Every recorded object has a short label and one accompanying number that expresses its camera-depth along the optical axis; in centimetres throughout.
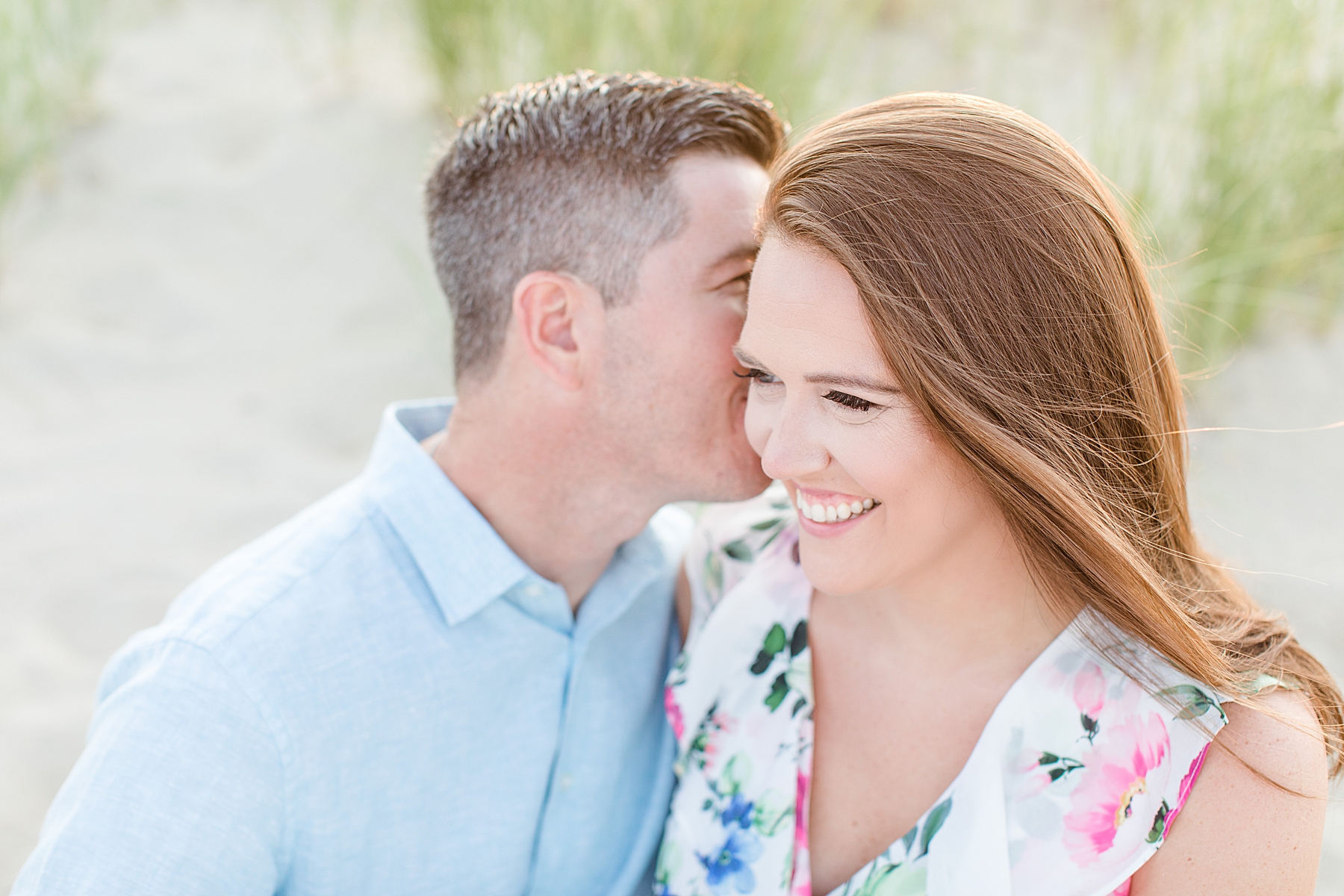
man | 123
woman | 115
